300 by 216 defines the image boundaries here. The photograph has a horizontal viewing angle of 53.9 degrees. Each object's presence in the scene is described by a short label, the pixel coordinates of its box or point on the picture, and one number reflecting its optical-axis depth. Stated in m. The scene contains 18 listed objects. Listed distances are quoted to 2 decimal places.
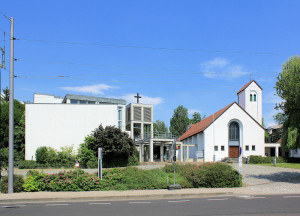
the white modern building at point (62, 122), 36.41
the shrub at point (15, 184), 15.27
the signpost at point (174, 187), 16.02
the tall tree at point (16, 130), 36.82
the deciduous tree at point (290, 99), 19.72
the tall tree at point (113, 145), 30.91
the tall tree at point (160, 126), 97.44
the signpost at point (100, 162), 16.97
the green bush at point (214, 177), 17.02
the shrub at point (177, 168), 19.34
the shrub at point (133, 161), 33.50
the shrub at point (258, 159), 41.28
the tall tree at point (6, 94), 59.41
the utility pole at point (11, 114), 15.01
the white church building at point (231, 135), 44.56
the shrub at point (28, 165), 32.22
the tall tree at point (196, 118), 92.49
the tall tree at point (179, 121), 85.81
